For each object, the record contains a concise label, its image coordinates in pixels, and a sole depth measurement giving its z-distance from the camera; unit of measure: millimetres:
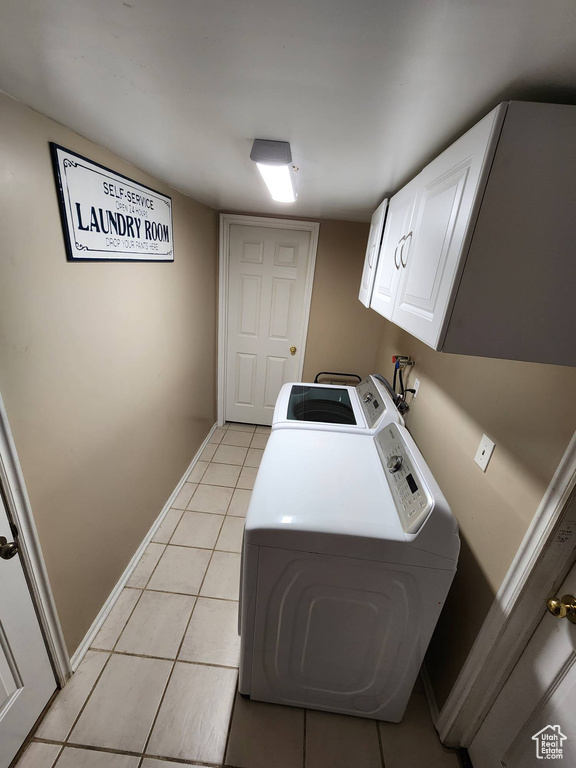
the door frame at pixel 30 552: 989
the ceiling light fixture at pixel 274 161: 1050
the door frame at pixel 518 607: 861
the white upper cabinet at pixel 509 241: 623
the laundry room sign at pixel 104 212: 1125
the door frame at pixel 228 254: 2789
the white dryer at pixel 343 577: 1026
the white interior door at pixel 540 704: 891
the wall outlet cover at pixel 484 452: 1128
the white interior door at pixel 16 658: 1052
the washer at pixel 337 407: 1621
